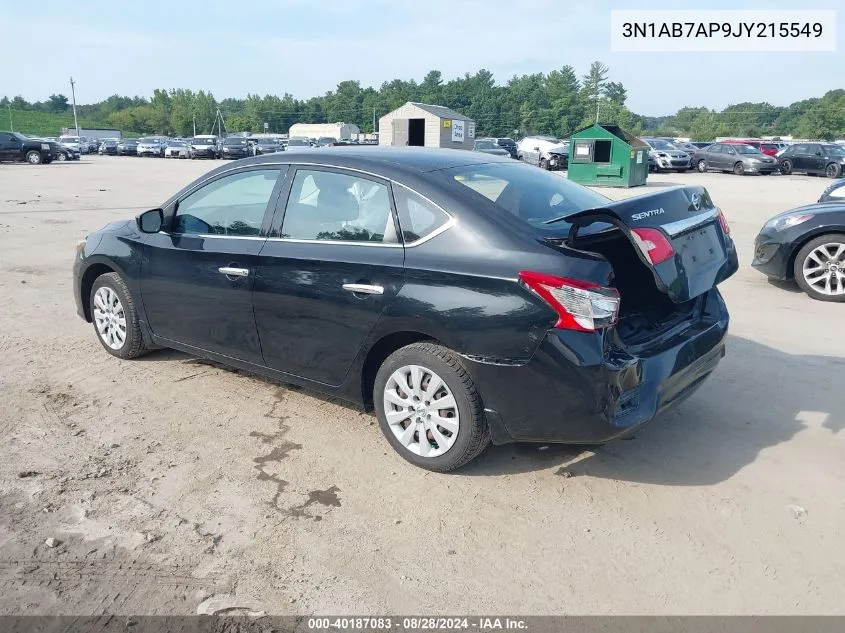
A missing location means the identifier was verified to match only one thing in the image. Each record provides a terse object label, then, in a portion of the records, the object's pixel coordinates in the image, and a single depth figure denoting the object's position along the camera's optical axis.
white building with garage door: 45.06
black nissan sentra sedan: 3.30
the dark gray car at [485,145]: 38.67
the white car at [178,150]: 50.00
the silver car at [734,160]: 31.73
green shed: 23.25
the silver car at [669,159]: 34.16
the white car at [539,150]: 34.25
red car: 38.78
